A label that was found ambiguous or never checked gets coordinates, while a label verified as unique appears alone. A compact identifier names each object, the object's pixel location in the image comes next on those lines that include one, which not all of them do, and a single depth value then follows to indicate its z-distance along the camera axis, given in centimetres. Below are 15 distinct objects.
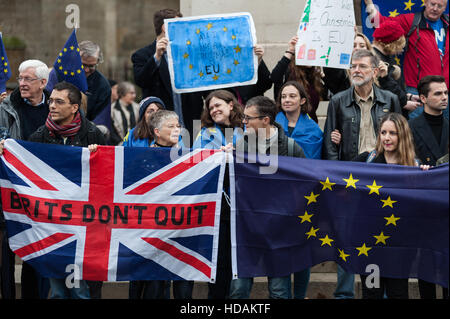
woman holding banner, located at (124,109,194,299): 1418
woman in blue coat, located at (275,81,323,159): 1510
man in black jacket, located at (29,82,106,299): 1434
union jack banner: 1395
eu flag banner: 1348
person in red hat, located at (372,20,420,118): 1644
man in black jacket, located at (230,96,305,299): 1386
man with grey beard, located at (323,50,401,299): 1517
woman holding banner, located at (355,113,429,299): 1354
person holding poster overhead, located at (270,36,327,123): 1609
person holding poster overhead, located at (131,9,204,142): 1653
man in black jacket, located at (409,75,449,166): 1501
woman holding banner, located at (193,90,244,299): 1401
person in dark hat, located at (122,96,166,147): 1492
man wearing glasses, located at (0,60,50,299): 1501
